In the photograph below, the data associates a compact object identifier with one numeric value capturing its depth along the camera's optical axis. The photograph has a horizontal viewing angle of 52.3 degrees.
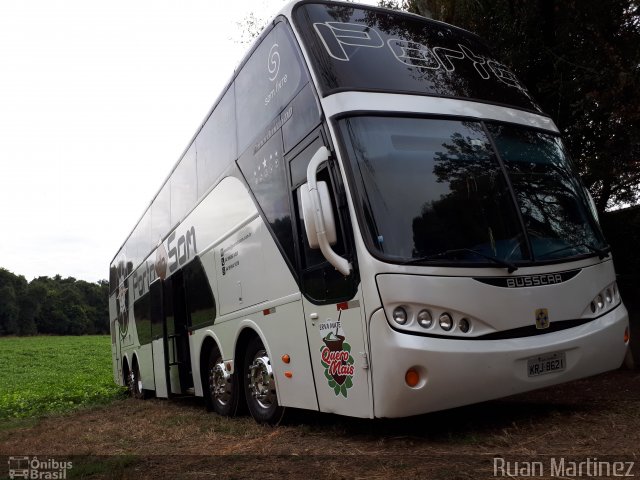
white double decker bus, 4.95
